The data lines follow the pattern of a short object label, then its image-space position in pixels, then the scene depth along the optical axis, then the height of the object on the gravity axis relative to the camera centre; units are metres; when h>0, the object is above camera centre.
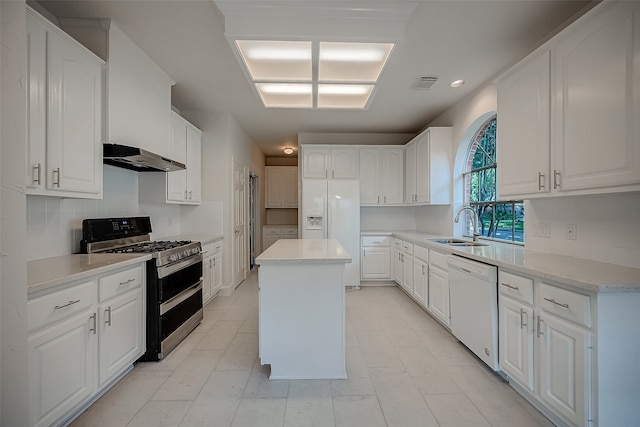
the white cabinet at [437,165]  3.93 +0.69
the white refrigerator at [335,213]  4.48 +0.02
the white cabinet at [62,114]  1.60 +0.63
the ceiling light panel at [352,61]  2.26 +1.32
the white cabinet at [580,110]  1.42 +0.63
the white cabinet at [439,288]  2.83 -0.78
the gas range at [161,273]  2.25 -0.53
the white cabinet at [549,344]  1.38 -0.73
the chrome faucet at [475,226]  3.14 -0.13
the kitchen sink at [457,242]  3.01 -0.32
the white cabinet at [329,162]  4.73 +0.88
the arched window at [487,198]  2.91 +0.21
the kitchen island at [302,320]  2.07 -0.78
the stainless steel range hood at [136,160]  2.12 +0.46
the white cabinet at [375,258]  4.57 -0.71
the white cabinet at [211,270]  3.47 -0.73
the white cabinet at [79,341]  1.37 -0.73
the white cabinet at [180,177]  3.04 +0.44
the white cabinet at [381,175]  4.80 +0.67
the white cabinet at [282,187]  7.16 +0.69
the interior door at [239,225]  4.41 -0.18
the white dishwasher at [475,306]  2.05 -0.74
